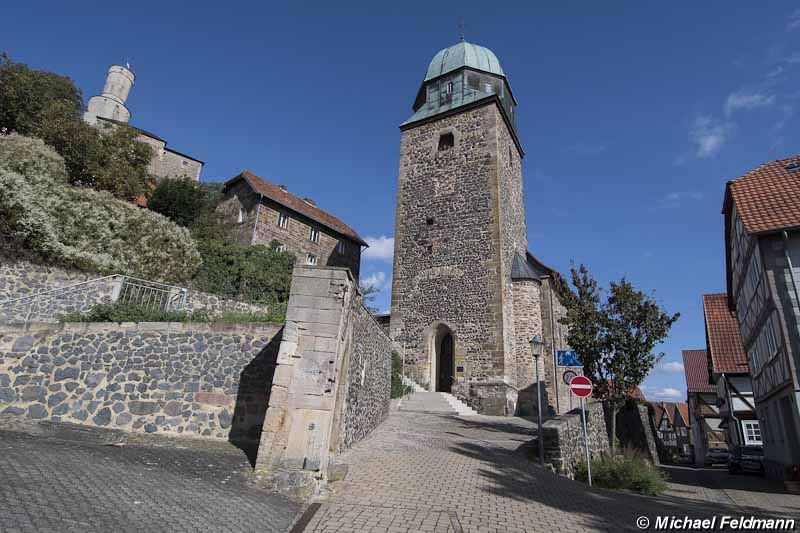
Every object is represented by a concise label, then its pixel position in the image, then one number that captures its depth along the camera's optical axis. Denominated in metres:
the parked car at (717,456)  23.78
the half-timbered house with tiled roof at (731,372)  20.28
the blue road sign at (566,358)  10.96
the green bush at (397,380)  15.24
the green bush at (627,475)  9.02
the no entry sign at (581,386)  9.20
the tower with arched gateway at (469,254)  18.16
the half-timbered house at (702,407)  28.84
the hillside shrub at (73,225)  10.84
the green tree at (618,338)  12.86
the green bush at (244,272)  16.34
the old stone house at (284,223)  20.70
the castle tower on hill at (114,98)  43.84
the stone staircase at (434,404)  15.40
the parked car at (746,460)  16.02
